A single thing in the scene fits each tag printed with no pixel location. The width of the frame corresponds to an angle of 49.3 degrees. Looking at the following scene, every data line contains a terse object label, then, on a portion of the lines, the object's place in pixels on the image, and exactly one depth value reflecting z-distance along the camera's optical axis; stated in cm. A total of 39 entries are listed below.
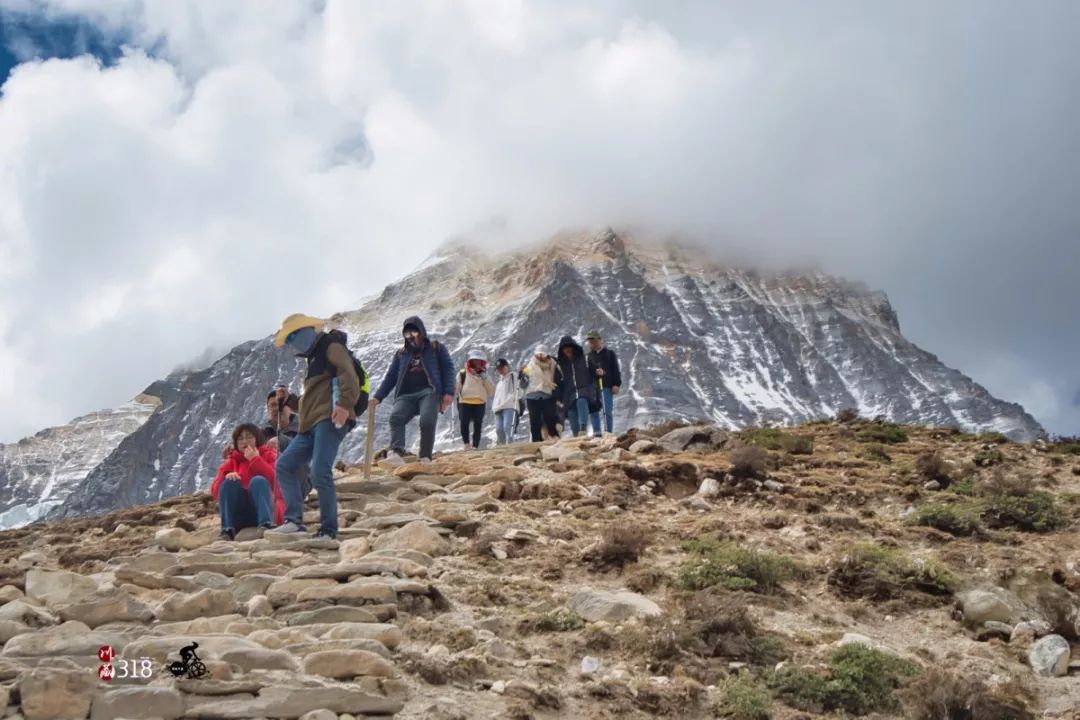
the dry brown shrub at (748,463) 1430
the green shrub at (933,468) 1454
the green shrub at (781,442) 1736
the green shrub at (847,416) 2180
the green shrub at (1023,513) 1224
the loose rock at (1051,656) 848
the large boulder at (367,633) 789
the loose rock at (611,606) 902
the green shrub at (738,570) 1001
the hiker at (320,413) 1146
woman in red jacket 1236
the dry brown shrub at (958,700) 753
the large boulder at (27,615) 799
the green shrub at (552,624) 880
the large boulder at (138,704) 625
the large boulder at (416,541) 1078
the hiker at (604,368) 2233
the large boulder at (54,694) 624
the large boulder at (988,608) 954
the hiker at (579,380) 2205
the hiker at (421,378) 1775
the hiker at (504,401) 2458
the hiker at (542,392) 2216
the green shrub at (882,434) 1909
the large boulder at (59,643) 712
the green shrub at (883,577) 1014
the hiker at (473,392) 2225
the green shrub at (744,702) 753
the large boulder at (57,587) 874
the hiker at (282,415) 1535
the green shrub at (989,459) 1553
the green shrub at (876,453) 1666
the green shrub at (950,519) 1210
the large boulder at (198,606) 820
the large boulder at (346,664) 706
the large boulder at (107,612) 800
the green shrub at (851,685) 786
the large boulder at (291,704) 639
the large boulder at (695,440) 1783
